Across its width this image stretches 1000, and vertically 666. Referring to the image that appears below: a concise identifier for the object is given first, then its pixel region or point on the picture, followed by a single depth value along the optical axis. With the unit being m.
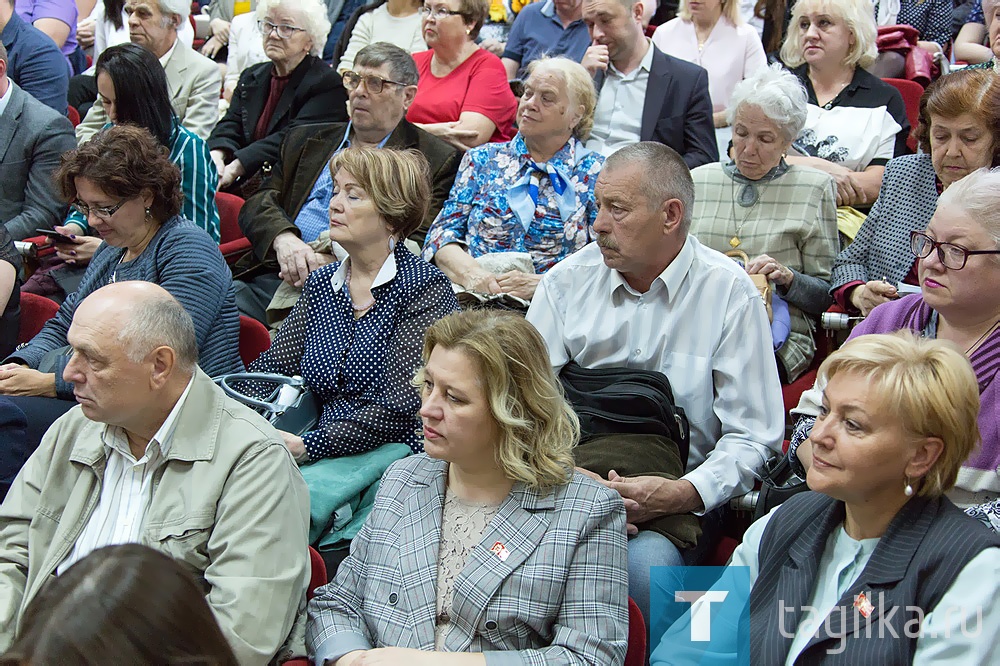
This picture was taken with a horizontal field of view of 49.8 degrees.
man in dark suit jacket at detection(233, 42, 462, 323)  3.92
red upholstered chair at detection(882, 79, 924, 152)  4.49
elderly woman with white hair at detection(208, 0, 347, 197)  4.73
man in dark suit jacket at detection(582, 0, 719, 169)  4.16
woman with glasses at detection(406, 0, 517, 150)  4.60
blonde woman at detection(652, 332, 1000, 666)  1.73
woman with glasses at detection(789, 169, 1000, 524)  2.20
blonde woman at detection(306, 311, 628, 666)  2.02
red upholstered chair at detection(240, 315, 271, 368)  3.31
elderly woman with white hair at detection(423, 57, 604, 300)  3.69
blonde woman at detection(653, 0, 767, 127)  4.73
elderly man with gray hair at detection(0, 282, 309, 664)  2.08
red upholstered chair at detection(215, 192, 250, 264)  4.29
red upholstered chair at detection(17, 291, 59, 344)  3.56
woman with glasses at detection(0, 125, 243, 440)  3.12
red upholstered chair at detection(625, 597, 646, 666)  2.07
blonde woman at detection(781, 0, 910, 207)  4.00
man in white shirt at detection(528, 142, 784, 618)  2.69
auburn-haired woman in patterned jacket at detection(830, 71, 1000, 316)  3.02
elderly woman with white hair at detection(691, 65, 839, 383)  3.48
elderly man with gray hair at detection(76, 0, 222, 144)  4.85
